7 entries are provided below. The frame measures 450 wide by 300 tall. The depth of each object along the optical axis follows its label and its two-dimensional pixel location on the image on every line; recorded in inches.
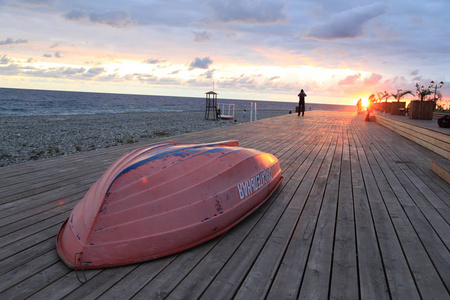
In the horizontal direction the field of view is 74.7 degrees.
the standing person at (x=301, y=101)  792.3
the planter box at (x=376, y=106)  1033.2
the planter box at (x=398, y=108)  601.0
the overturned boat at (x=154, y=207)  79.5
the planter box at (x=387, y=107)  719.9
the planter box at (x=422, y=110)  459.8
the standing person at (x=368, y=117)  668.1
